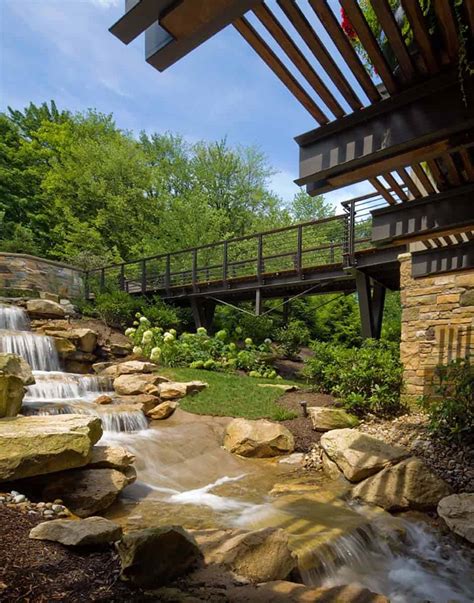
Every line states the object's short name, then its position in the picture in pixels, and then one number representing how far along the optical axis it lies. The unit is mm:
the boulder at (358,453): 4547
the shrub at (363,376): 6633
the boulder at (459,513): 3381
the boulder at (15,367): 5020
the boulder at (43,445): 3264
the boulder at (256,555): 2453
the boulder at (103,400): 6673
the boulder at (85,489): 3439
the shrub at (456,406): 4922
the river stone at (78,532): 2447
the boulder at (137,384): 7477
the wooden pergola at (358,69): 1274
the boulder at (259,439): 5562
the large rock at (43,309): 11148
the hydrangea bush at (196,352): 10438
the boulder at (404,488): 4043
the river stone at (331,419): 6218
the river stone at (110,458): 4098
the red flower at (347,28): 2031
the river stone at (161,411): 6633
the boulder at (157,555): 2189
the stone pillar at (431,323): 5926
